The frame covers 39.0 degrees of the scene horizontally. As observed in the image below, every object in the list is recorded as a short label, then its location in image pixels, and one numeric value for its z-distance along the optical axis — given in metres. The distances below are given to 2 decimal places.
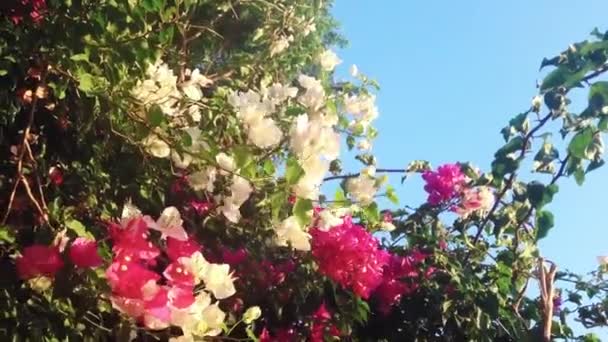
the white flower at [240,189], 1.64
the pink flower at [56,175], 1.75
